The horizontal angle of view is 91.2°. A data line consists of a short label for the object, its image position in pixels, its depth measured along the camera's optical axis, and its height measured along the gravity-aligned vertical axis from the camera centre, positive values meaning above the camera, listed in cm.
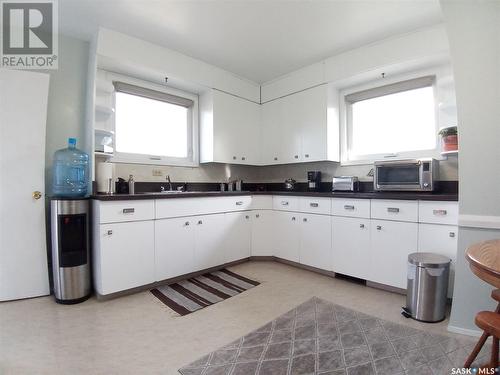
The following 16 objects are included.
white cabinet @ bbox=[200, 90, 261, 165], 346 +81
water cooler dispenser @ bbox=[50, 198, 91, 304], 220 -60
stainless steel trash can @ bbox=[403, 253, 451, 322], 191 -84
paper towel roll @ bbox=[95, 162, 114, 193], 251 +8
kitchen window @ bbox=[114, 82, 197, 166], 299 +78
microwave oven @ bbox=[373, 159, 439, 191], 236 +8
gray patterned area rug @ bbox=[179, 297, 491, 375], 141 -107
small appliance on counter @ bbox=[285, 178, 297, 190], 374 -1
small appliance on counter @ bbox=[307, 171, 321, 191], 347 +4
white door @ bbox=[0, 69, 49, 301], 227 +1
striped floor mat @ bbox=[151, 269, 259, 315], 221 -109
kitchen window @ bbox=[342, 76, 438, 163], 281 +77
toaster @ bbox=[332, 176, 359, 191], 297 +0
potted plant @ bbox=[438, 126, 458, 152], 231 +42
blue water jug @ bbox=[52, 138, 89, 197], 244 +12
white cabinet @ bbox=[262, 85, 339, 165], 329 +79
